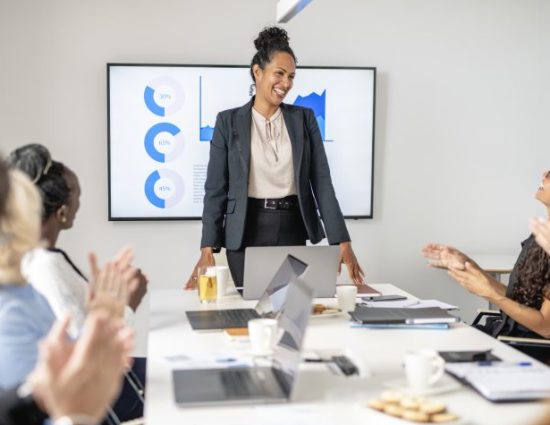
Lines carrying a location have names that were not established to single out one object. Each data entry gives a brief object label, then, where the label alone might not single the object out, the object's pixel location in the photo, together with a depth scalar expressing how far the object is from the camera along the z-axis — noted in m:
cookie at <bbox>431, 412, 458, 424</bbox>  1.65
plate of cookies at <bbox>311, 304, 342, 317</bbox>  2.79
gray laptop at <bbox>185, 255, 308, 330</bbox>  2.61
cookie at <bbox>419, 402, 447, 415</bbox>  1.67
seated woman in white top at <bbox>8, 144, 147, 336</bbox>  2.22
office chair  3.01
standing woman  3.78
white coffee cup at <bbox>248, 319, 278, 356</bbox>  2.17
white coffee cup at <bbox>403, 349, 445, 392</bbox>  1.85
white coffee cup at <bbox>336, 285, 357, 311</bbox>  2.84
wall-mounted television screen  4.80
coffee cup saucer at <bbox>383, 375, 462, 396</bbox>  1.85
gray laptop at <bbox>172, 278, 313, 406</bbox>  1.78
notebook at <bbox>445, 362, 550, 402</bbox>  1.80
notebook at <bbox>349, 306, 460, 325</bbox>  2.59
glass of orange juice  3.03
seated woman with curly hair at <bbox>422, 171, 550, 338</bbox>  2.97
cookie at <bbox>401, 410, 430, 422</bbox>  1.65
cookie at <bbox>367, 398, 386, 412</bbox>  1.73
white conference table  1.69
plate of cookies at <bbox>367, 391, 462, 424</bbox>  1.66
